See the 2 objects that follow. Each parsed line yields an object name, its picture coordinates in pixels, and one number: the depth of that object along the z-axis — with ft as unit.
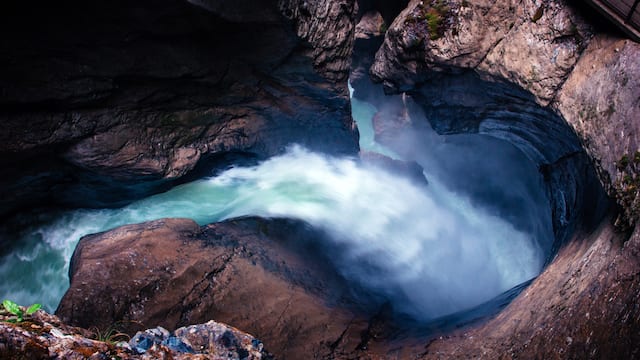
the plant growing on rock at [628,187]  13.83
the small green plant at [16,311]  9.76
